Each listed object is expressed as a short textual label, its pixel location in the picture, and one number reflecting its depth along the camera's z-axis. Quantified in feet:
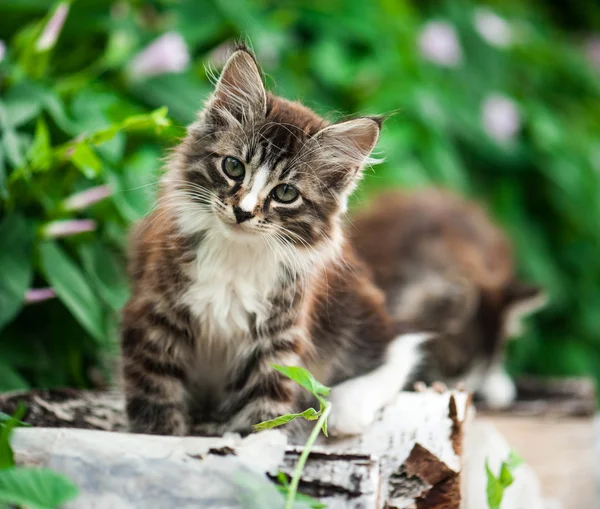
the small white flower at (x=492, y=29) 16.38
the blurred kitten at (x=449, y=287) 10.04
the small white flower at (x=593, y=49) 20.61
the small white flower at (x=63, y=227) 7.38
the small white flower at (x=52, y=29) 8.01
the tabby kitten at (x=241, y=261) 5.61
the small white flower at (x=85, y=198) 7.60
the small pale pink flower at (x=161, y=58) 9.18
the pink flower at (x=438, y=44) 14.69
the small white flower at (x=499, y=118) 14.73
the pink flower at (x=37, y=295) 7.20
